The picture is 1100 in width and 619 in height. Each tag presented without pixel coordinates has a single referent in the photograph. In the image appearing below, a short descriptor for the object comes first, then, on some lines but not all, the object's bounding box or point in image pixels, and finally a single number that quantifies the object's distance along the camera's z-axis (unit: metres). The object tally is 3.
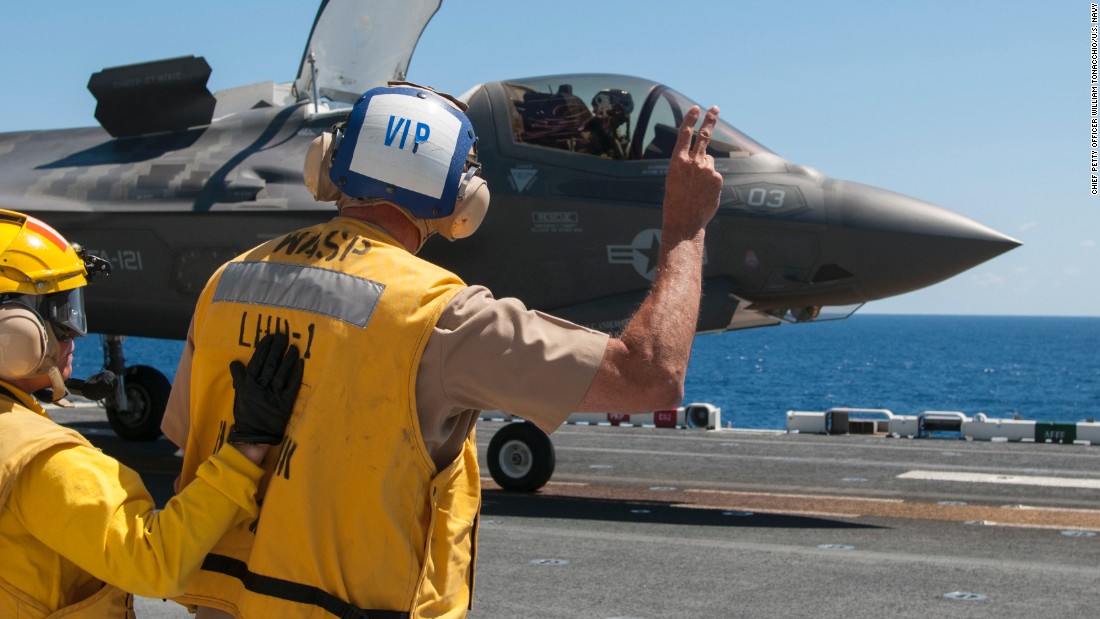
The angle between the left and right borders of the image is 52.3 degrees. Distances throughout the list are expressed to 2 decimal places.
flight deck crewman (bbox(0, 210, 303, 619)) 2.26
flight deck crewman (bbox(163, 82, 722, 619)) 2.25
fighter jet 9.04
